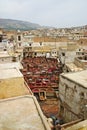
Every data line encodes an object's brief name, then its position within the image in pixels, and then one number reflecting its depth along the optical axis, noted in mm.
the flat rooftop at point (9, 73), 9731
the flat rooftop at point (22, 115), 4725
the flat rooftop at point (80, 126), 4188
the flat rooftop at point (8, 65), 12256
